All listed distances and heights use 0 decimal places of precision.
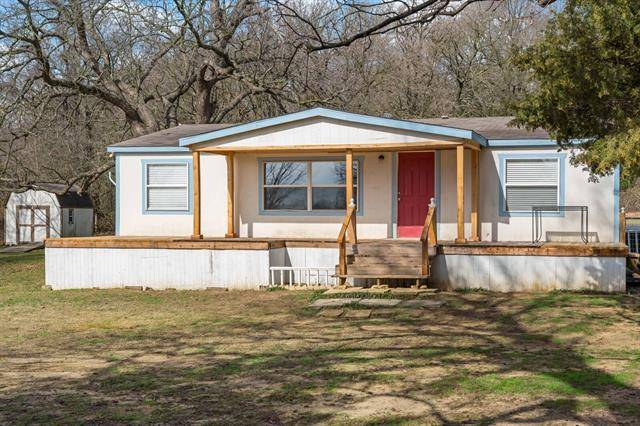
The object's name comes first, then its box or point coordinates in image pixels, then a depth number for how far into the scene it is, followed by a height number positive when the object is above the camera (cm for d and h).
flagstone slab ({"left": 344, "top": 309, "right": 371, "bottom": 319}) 1201 -139
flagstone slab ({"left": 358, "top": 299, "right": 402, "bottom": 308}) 1288 -131
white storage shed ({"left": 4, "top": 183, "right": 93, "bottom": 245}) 3312 +30
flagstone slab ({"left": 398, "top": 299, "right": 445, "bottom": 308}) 1284 -132
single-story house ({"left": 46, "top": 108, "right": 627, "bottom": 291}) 1502 +22
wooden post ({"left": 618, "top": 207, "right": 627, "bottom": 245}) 1662 -17
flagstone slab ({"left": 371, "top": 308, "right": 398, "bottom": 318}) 1209 -139
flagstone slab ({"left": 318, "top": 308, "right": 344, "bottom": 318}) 1220 -139
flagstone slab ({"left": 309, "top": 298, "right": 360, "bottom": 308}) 1297 -131
